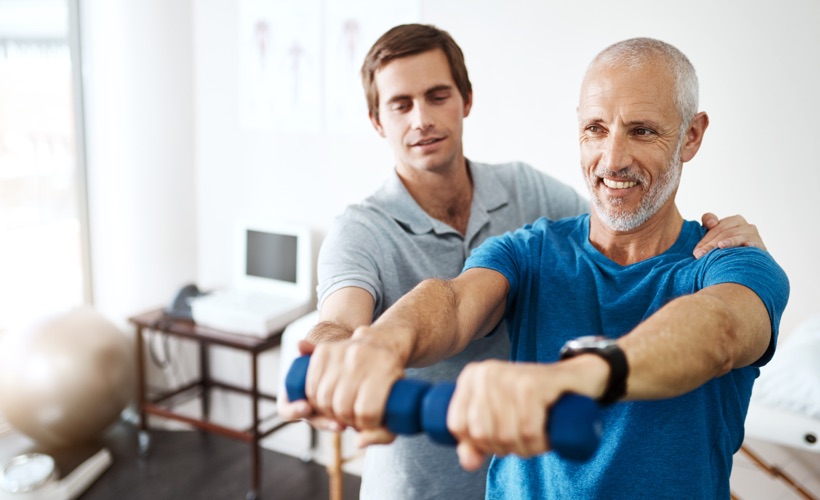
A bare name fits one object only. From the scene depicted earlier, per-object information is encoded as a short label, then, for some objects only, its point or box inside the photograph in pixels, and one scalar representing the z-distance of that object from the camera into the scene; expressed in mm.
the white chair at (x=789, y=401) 1974
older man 837
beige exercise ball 3043
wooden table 3160
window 3709
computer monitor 3428
